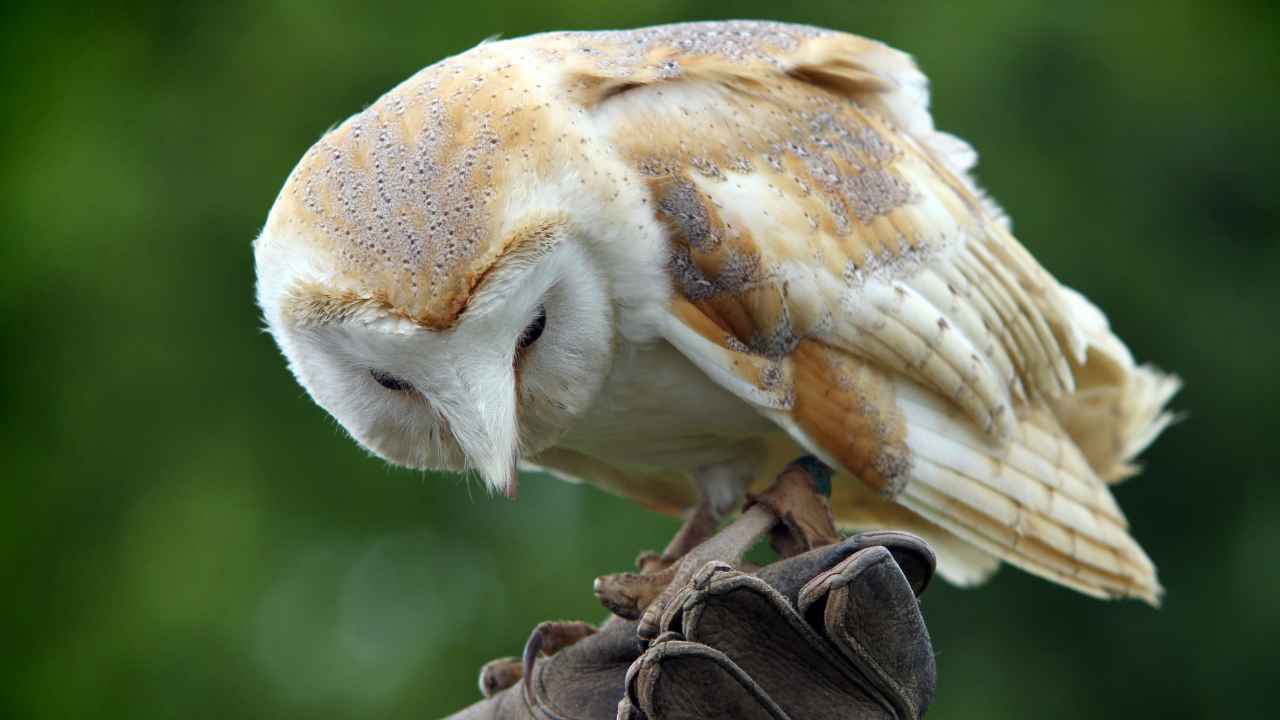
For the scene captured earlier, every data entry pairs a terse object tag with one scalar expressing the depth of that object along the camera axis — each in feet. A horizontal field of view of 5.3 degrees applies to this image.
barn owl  10.73
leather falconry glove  10.71
